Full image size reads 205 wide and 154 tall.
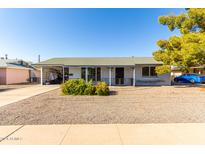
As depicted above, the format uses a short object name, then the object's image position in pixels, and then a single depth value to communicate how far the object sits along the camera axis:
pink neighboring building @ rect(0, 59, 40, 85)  16.33
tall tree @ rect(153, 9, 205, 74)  8.71
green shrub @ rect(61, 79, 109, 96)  8.51
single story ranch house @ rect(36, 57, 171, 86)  13.55
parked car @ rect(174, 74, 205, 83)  16.66
